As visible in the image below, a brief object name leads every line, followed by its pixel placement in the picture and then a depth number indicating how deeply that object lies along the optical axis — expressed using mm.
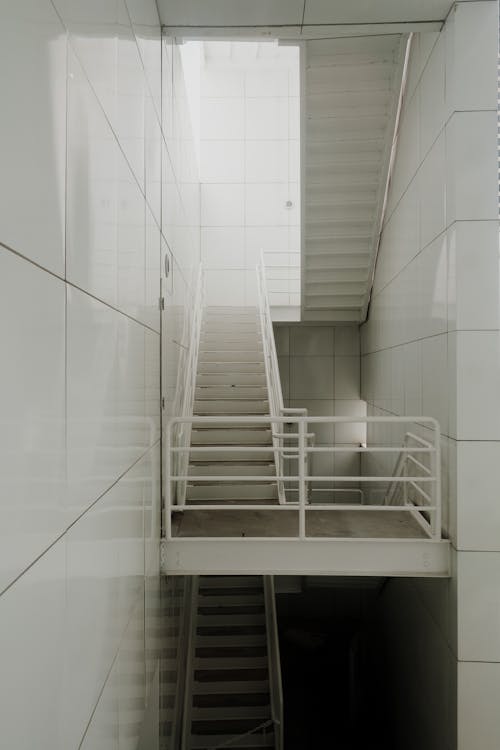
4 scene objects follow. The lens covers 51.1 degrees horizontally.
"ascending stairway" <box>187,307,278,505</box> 4430
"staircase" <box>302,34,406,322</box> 4508
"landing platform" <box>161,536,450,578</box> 3346
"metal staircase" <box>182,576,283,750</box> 4699
